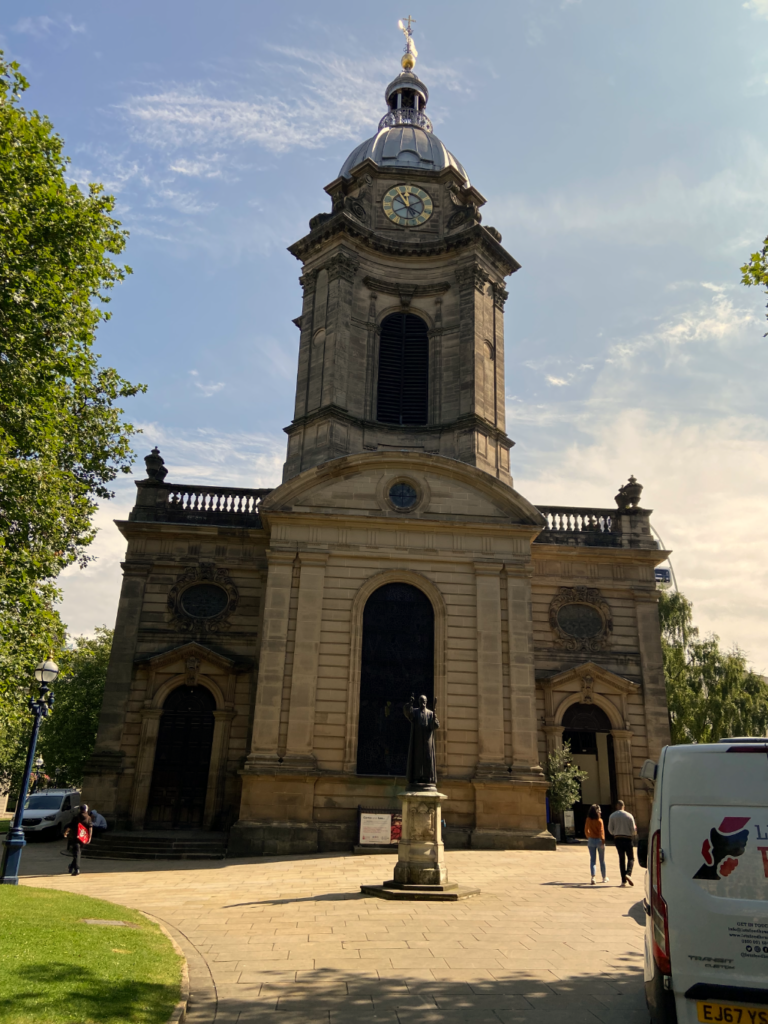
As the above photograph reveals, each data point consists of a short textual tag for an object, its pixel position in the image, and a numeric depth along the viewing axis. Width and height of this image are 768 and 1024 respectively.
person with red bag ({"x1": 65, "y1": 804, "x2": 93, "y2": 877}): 15.77
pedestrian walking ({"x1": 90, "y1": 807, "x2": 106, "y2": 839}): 20.78
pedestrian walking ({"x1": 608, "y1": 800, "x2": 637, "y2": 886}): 15.43
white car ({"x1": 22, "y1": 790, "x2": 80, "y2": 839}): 24.33
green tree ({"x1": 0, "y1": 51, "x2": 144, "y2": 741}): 13.82
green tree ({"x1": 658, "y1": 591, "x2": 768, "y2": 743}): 31.56
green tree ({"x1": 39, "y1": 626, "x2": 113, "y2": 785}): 37.38
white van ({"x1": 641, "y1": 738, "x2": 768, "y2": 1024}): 4.96
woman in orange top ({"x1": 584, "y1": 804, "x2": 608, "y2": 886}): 15.27
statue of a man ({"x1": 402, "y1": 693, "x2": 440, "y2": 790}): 14.09
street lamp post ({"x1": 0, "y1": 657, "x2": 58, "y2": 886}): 13.62
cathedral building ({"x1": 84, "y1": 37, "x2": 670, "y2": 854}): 21.08
